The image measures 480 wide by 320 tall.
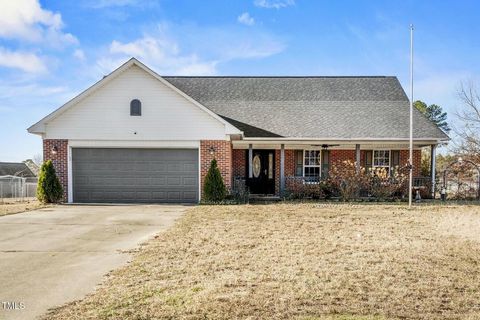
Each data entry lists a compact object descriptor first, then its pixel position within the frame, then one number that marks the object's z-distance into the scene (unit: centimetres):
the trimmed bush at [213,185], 1569
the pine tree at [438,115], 4301
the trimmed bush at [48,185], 1549
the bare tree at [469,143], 2309
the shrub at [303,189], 1747
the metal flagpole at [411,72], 1486
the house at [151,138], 1602
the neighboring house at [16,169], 3309
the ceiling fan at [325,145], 1839
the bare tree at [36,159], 4951
